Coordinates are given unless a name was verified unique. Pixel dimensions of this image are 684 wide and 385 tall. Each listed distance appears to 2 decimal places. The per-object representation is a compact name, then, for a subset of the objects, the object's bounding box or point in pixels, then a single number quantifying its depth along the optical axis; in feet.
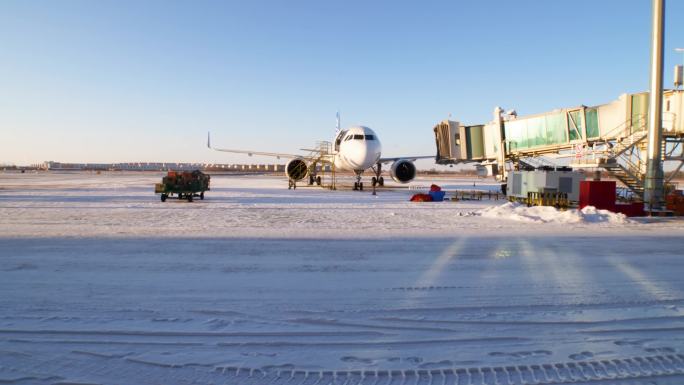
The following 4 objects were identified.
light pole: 48.29
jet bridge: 55.26
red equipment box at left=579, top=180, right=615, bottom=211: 46.75
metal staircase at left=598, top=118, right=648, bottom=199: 54.75
